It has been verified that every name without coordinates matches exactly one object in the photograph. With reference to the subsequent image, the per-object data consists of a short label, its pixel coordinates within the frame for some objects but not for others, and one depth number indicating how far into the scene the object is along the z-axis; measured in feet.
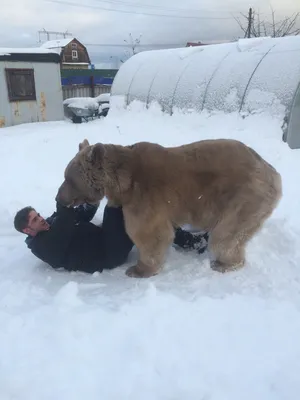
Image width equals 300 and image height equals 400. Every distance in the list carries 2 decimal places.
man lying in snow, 11.45
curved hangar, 28.35
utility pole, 108.78
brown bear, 11.06
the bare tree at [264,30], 103.53
